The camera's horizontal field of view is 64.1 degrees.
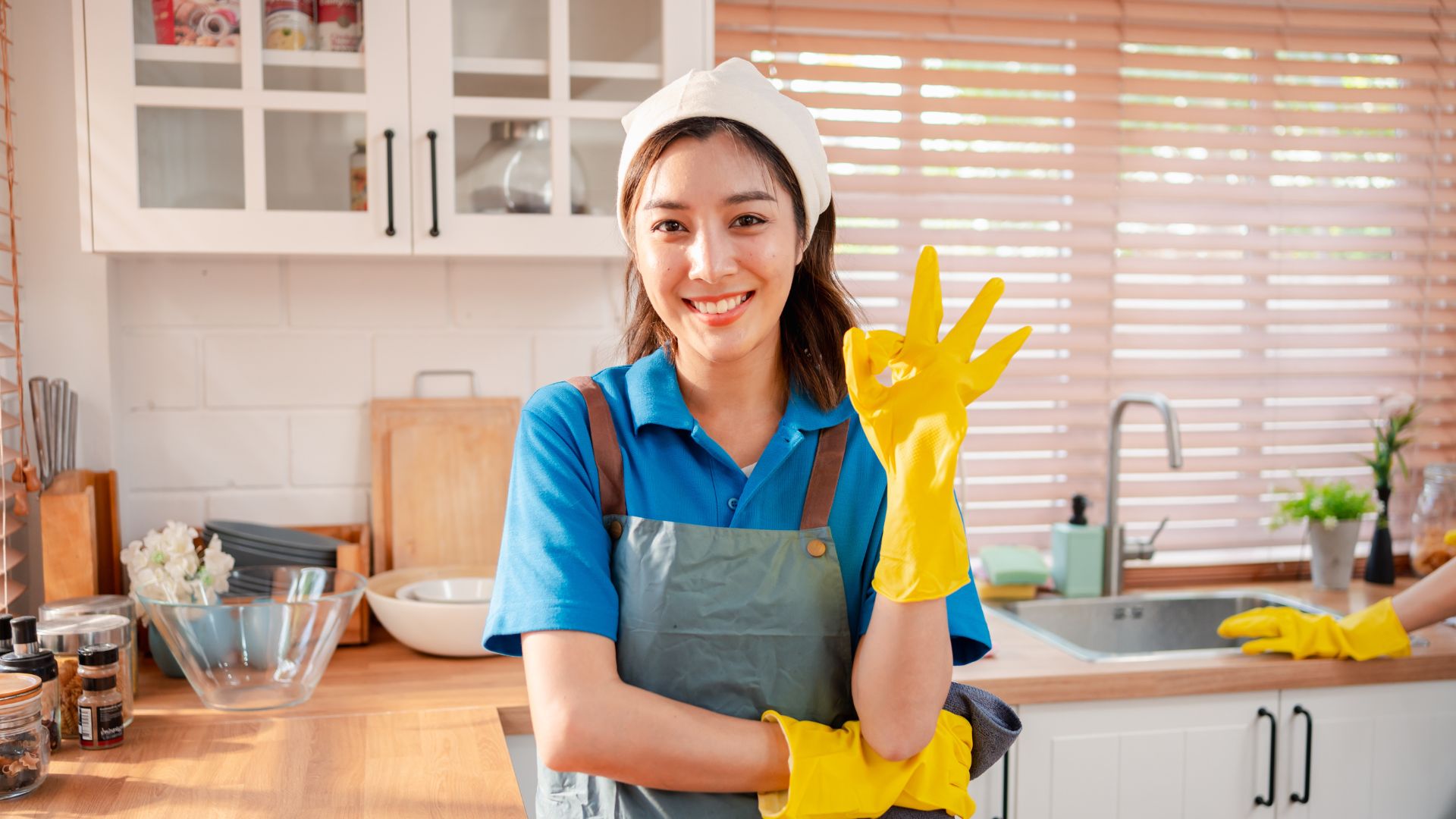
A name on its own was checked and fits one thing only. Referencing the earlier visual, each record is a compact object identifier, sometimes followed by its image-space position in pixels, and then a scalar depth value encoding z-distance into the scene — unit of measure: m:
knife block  1.83
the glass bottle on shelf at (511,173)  1.96
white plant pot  2.53
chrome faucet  2.45
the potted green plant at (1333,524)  2.52
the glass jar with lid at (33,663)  1.42
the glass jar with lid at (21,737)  1.33
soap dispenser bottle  2.44
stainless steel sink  2.40
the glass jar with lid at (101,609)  1.66
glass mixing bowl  1.66
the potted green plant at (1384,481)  2.59
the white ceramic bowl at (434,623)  1.91
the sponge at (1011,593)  2.40
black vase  2.59
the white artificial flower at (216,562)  1.82
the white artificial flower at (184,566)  1.77
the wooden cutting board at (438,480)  2.20
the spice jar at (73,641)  1.55
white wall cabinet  1.85
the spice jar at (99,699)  1.50
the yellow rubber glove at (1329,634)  2.01
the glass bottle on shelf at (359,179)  1.93
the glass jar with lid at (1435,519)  2.60
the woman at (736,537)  1.14
